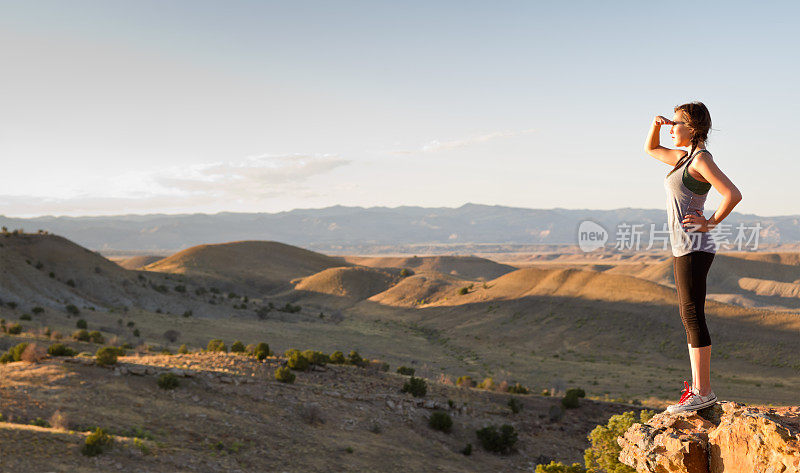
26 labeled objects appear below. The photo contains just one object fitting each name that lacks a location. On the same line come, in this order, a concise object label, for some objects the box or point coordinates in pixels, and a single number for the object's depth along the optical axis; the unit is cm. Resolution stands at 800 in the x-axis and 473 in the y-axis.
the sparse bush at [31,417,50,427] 1332
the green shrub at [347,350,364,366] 2623
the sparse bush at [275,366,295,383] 2066
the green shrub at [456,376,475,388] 2639
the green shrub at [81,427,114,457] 1179
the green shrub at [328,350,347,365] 2589
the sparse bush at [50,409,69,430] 1322
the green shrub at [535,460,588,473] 1038
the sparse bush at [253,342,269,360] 2306
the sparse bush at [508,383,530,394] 2603
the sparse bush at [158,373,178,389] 1760
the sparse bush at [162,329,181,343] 3642
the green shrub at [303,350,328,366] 2378
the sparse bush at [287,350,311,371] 2284
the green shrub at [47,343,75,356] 1941
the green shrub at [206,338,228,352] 2708
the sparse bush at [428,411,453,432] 1972
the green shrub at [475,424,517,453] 1873
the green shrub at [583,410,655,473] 911
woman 429
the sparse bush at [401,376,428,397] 2211
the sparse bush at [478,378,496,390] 2612
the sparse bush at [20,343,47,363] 1781
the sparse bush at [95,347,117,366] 1791
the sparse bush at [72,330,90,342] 2738
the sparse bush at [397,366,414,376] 2888
